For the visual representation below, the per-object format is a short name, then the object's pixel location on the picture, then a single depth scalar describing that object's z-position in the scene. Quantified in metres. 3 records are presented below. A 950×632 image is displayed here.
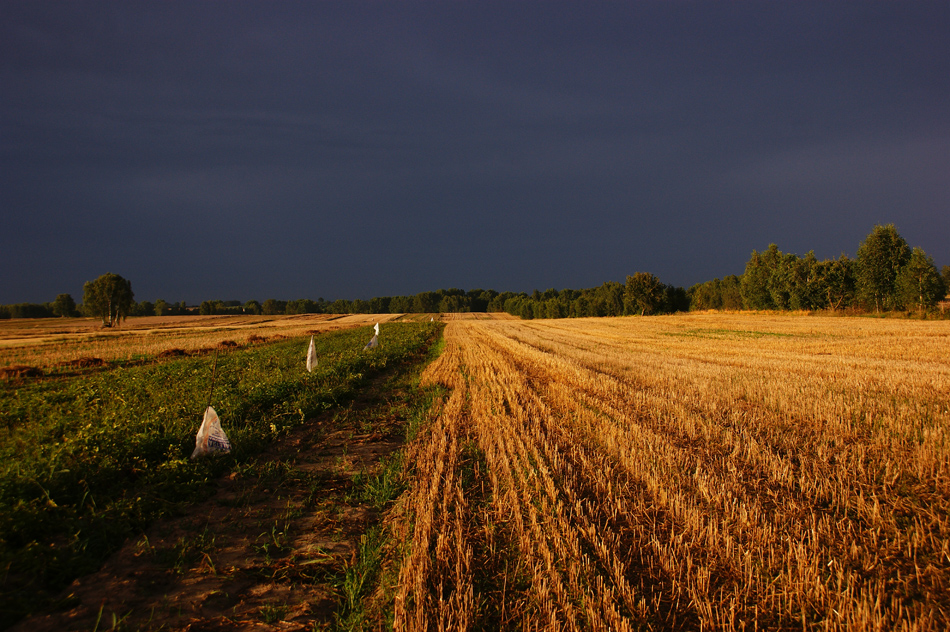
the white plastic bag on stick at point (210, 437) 5.96
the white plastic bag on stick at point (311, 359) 12.89
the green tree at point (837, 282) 50.91
